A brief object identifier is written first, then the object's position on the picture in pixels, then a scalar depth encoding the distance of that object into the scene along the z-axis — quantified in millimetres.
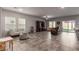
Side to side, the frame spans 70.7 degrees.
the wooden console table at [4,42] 1523
